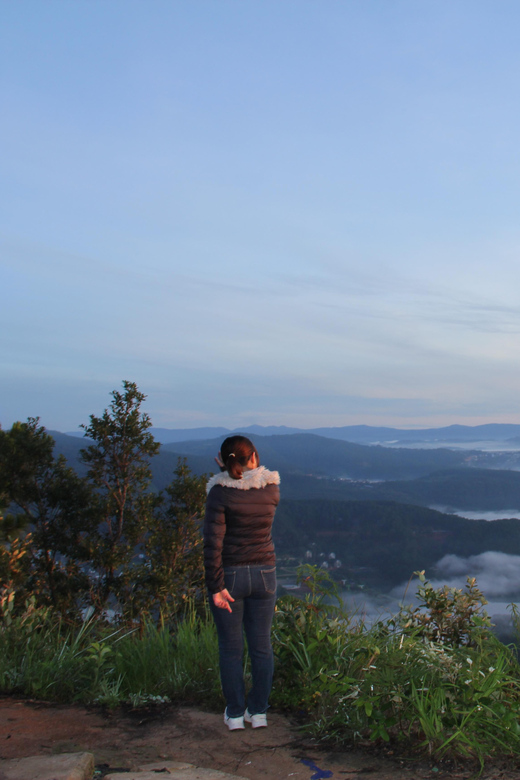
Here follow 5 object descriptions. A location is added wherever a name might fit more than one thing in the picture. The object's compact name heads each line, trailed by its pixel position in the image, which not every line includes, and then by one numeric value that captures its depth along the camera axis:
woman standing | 3.40
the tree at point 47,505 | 8.77
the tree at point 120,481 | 8.90
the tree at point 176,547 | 8.67
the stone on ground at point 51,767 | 2.54
